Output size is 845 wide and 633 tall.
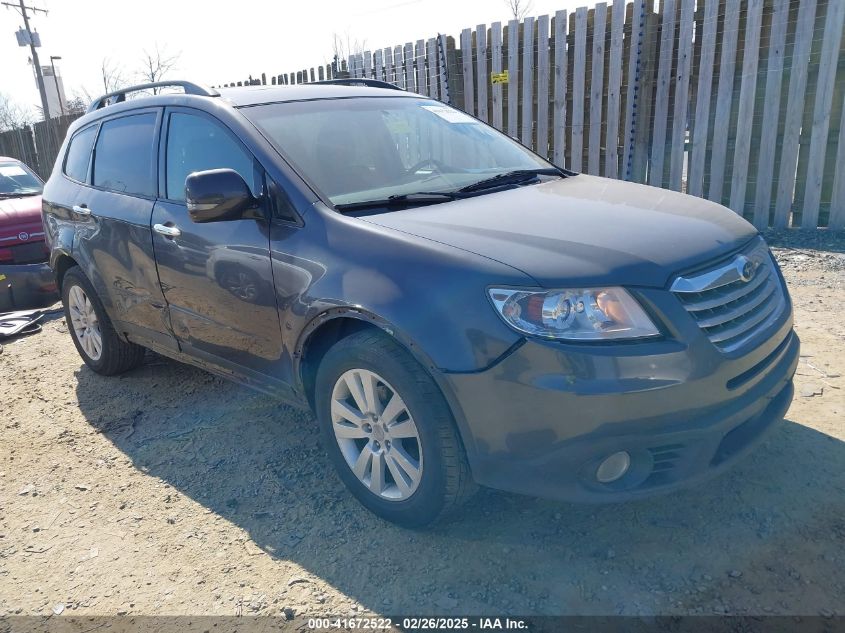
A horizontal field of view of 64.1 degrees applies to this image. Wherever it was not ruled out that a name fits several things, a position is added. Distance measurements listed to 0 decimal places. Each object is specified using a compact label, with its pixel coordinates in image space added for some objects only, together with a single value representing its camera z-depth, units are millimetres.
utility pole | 31447
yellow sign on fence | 8500
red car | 7066
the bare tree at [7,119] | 33594
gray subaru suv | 2299
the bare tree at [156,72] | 25677
